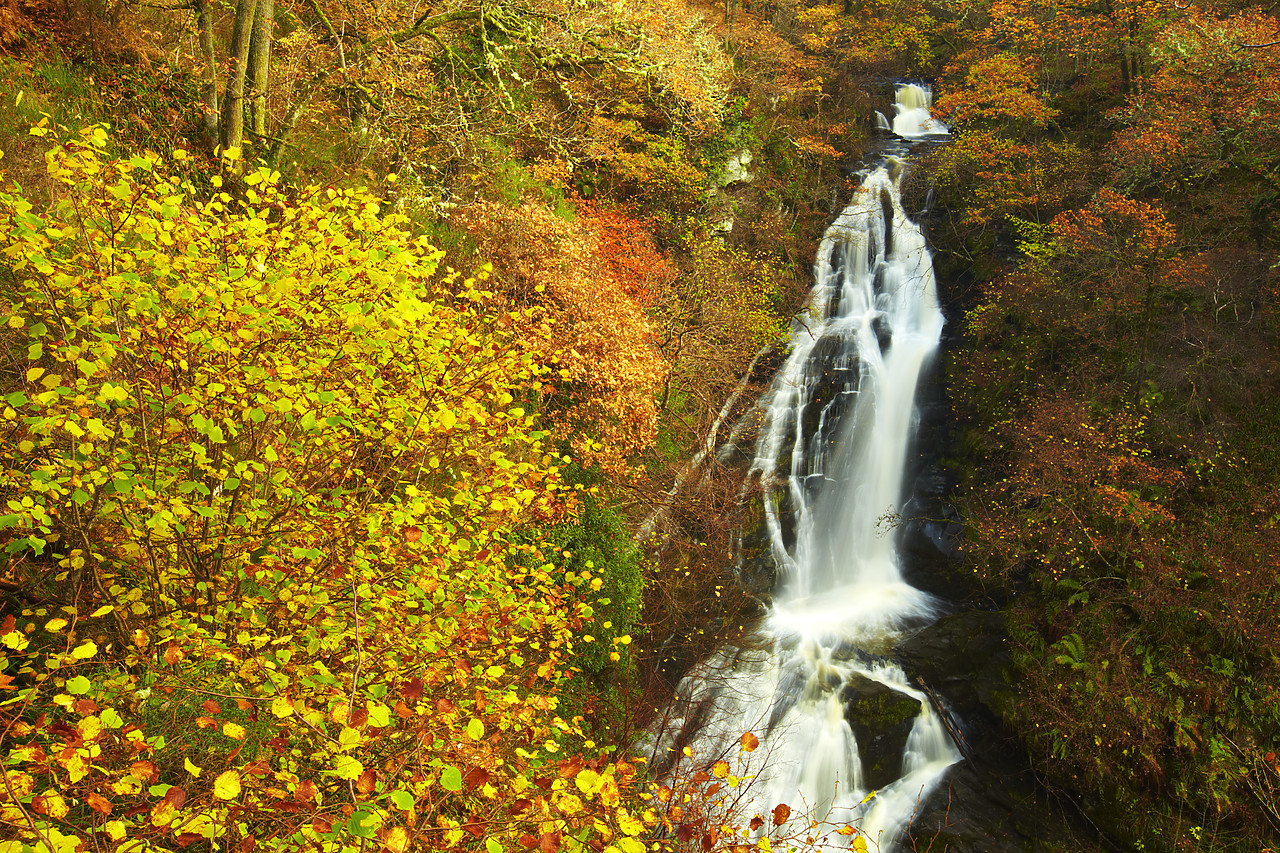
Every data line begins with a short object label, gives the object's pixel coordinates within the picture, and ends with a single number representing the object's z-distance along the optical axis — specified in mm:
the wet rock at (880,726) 9508
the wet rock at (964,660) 10055
